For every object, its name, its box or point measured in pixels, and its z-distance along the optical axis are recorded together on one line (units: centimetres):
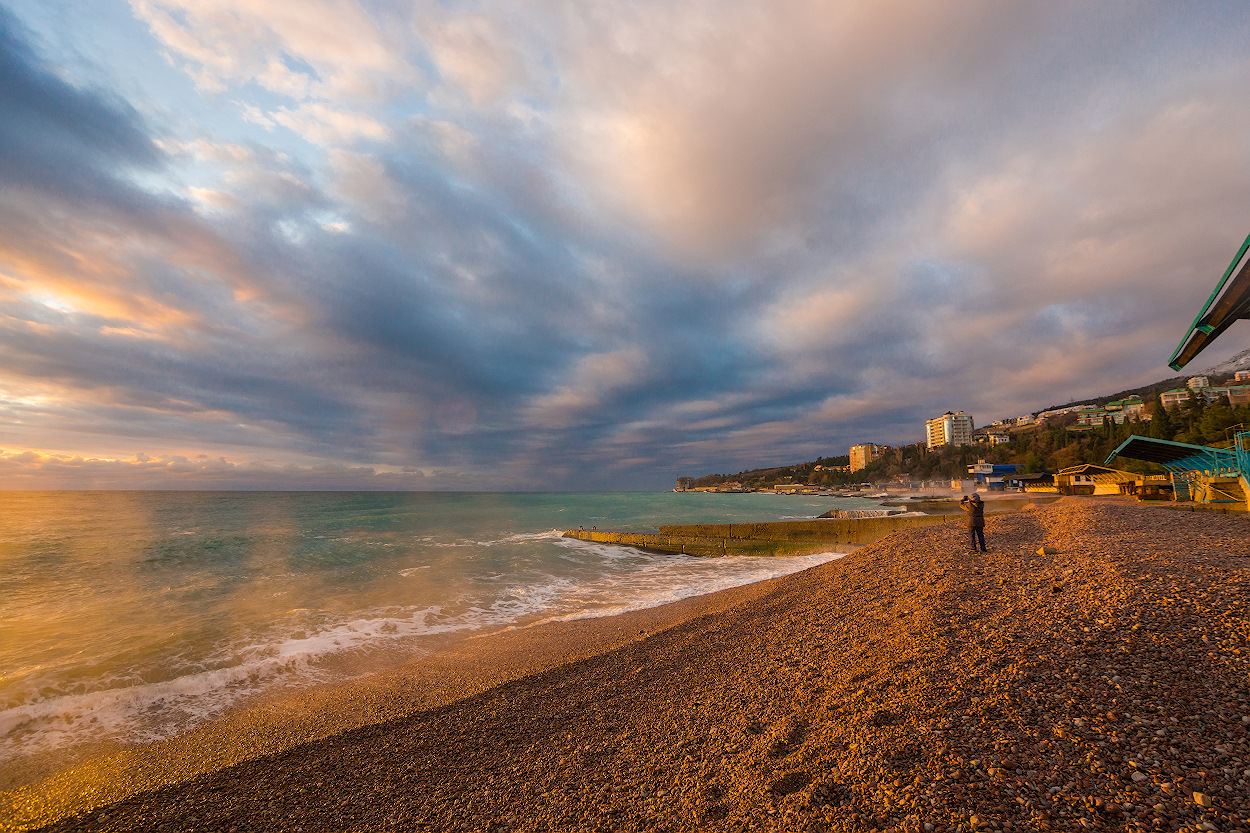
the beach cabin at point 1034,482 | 4356
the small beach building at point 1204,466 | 1597
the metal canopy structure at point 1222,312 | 338
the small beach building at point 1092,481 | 2742
